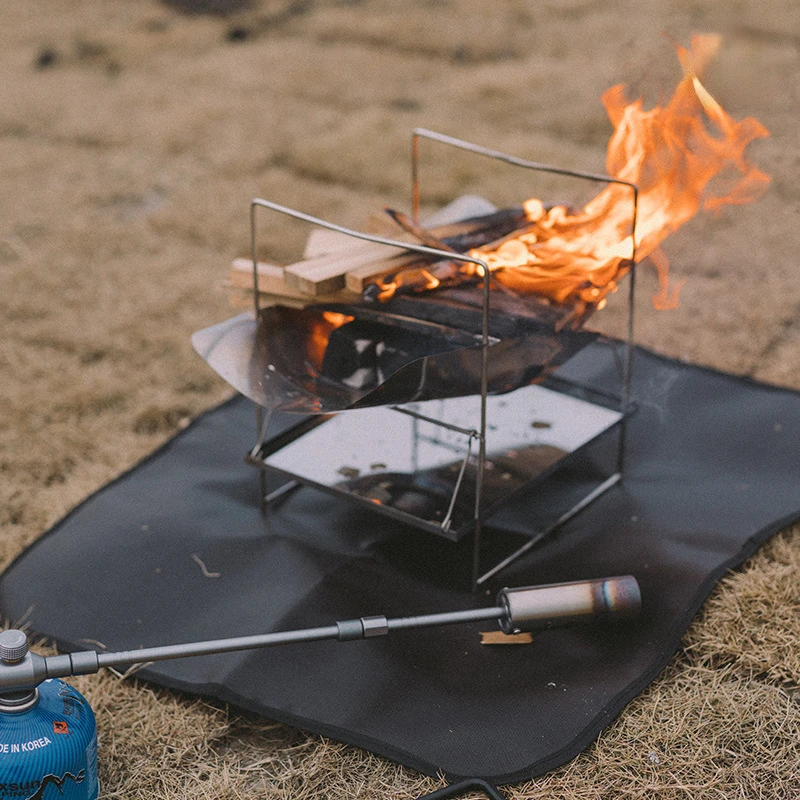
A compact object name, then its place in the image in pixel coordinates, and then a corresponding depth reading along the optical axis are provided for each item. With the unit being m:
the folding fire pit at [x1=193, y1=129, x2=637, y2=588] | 2.42
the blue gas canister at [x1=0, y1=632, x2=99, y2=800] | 1.85
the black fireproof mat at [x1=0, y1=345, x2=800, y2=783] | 2.20
